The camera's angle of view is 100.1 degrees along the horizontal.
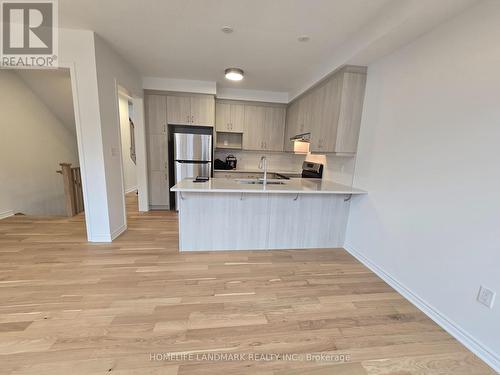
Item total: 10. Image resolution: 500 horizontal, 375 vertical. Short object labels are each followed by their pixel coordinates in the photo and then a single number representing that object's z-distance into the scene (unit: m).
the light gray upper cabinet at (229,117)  4.57
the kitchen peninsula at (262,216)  2.61
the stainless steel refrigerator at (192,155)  4.07
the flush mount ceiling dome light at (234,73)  3.22
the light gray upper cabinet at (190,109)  4.07
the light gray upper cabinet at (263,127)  4.68
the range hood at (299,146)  4.38
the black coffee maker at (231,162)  4.84
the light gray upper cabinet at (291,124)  4.13
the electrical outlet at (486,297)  1.40
